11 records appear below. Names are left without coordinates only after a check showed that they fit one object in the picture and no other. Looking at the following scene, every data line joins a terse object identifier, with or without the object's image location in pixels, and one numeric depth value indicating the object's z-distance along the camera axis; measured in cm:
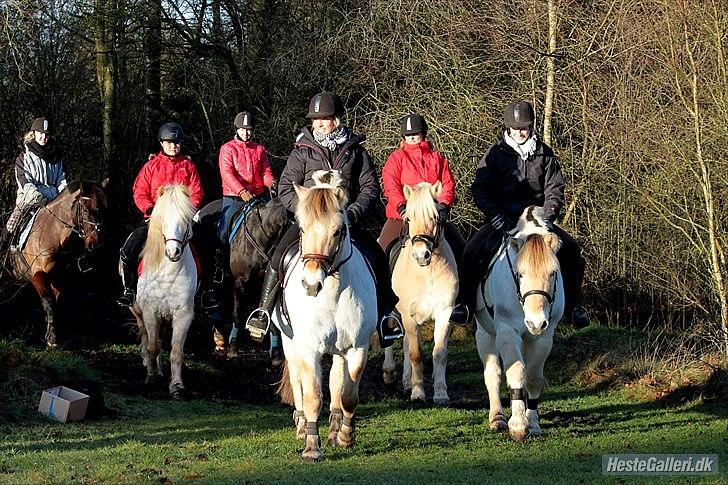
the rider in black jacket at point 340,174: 944
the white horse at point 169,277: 1190
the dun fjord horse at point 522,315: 888
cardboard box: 1032
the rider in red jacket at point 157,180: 1329
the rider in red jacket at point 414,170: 1257
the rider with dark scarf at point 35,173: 1480
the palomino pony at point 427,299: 1180
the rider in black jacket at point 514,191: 1030
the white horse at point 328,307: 798
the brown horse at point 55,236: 1395
